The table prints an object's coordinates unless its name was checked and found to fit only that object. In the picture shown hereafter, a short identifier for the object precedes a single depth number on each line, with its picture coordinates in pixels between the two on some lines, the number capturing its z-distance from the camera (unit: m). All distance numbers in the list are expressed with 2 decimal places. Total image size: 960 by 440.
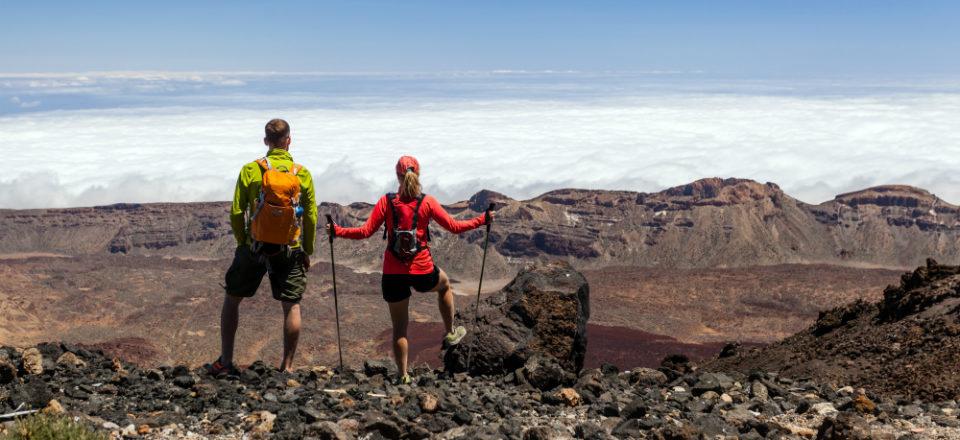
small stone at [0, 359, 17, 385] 8.75
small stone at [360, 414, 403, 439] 7.37
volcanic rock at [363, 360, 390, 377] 10.71
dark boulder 11.57
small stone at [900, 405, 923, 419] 9.06
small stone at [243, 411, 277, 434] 7.54
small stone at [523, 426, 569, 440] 7.43
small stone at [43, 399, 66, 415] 7.43
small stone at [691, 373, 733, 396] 9.94
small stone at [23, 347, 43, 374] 9.30
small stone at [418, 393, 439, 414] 8.20
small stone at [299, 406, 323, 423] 7.78
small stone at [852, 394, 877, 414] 9.09
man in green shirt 8.94
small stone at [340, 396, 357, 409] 8.37
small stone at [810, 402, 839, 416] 9.12
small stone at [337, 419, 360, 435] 7.43
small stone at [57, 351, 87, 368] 10.16
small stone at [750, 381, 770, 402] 9.77
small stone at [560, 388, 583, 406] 8.93
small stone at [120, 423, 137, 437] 7.30
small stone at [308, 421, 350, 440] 7.17
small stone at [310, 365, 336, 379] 10.35
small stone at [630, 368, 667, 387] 10.73
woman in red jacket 9.16
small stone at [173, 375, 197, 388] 8.91
